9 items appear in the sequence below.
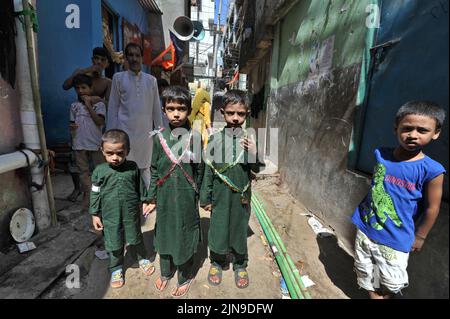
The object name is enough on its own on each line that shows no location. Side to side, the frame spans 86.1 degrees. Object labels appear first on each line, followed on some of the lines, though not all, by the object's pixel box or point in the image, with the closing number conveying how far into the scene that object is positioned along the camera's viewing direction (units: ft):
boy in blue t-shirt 4.71
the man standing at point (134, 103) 9.66
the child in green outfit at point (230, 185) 6.94
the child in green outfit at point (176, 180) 6.74
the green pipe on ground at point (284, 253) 7.37
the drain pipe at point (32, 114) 8.37
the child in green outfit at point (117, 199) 7.00
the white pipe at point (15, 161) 7.47
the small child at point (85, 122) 10.21
